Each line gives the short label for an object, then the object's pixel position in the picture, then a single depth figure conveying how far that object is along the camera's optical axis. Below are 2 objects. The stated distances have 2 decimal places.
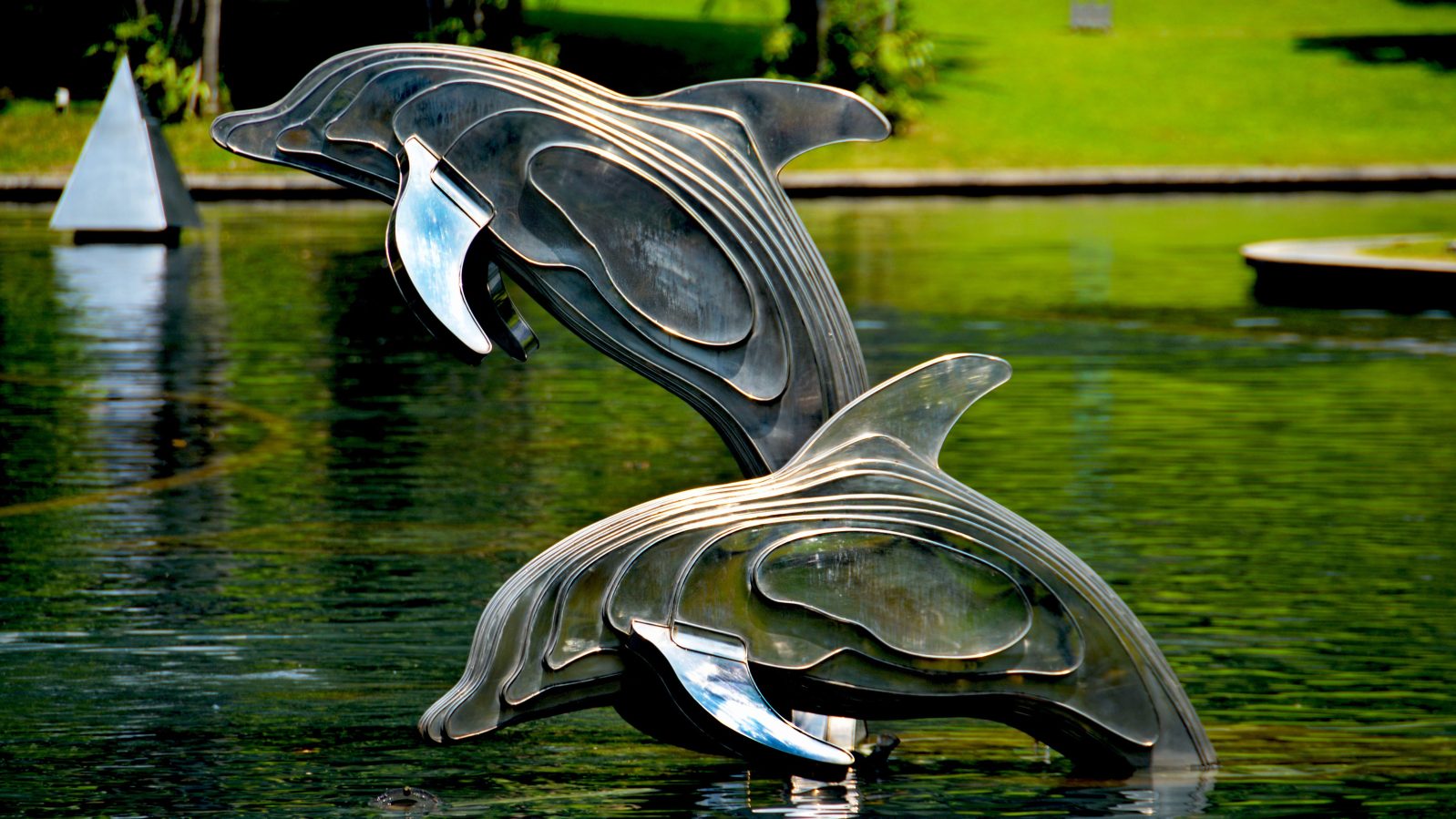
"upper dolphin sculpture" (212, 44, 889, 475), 9.62
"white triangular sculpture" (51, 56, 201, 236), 45.56
